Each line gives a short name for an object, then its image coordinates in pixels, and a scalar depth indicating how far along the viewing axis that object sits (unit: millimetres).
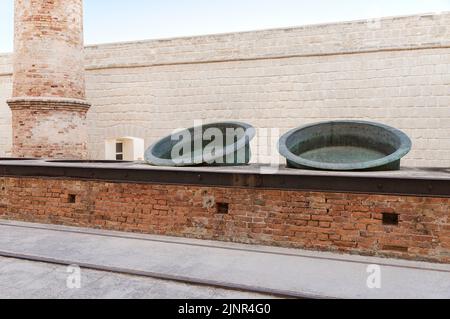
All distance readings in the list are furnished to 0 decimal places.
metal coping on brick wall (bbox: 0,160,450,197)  3965
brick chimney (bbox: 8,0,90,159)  8344
